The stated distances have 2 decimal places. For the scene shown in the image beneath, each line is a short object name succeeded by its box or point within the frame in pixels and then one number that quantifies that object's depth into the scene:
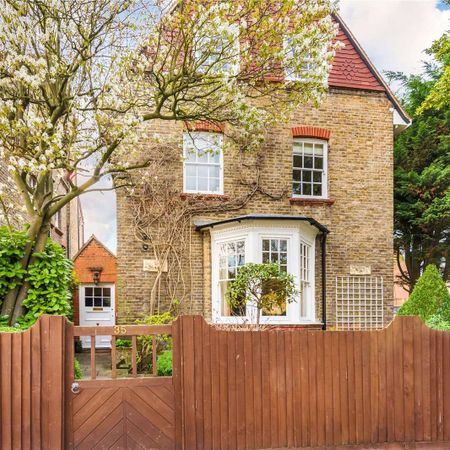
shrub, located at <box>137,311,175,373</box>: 9.36
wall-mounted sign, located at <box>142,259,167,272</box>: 11.34
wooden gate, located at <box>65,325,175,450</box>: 5.39
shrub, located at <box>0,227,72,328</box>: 7.98
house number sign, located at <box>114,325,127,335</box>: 5.44
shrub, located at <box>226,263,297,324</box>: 8.28
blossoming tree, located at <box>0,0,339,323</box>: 7.58
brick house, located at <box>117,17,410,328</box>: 11.22
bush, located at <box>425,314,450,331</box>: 6.73
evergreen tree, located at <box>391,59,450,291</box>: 15.17
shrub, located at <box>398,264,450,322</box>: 7.96
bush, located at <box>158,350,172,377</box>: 7.89
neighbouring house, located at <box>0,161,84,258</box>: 11.59
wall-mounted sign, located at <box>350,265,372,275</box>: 12.39
